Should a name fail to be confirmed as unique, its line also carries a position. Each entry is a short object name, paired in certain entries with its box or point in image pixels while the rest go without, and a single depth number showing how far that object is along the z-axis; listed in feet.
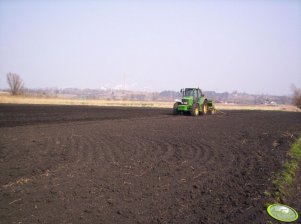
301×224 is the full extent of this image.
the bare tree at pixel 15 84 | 280.51
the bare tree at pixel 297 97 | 243.93
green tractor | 83.37
